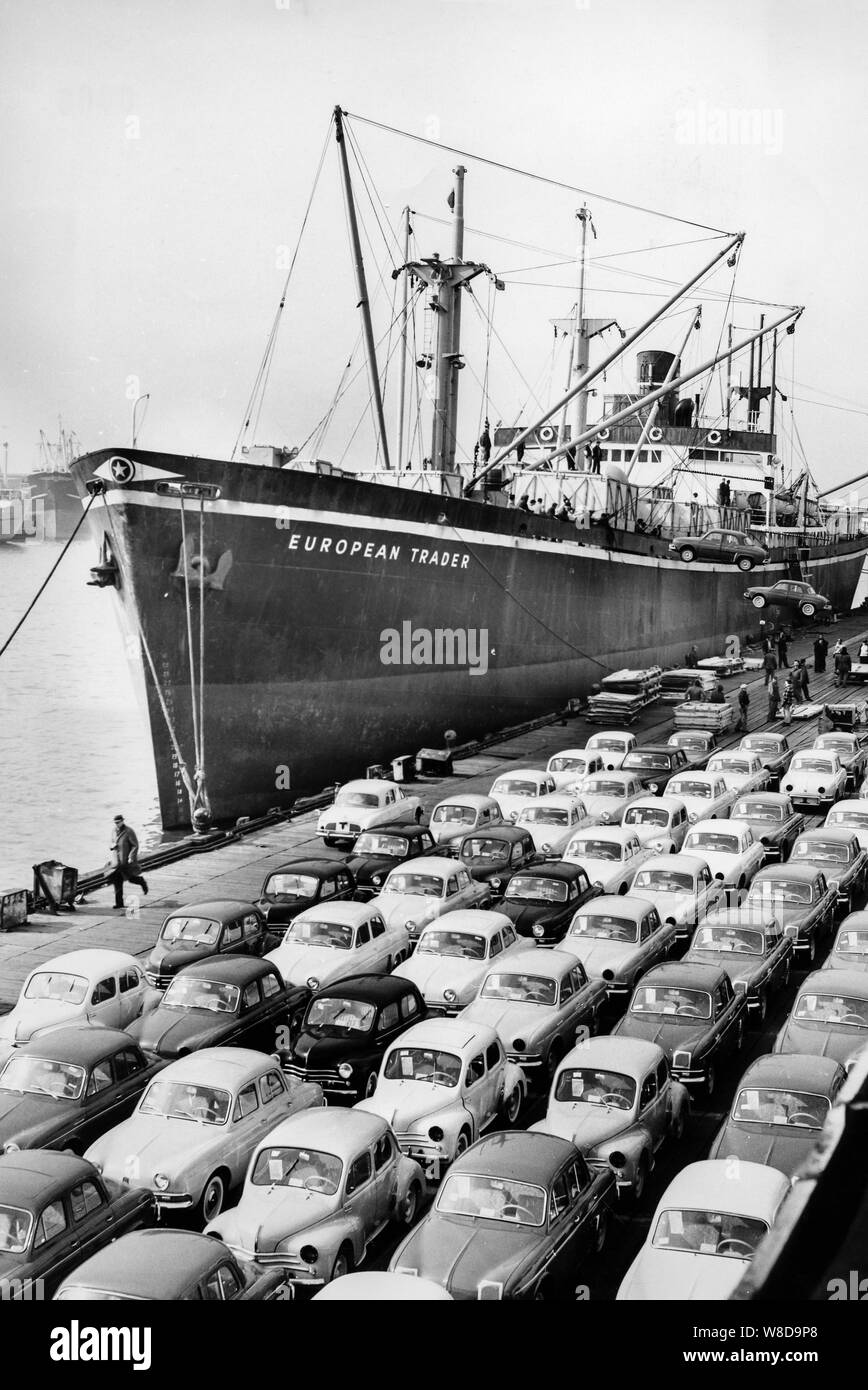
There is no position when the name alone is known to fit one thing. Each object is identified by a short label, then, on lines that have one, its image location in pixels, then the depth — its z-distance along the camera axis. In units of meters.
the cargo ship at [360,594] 23.84
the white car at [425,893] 16.08
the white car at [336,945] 14.27
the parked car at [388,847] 18.33
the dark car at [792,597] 50.38
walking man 18.11
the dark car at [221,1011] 12.39
